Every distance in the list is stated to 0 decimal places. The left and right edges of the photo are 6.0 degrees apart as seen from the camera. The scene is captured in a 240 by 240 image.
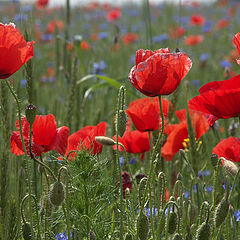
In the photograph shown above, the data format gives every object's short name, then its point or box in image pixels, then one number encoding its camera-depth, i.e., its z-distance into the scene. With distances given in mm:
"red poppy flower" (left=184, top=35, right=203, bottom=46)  8022
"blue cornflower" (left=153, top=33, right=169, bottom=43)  6781
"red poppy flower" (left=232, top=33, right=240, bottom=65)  2578
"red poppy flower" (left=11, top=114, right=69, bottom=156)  2710
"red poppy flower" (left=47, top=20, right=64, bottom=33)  6951
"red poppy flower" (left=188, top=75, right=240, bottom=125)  2571
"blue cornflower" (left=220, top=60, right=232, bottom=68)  6736
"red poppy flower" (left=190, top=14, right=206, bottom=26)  8501
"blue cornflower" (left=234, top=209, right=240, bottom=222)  2778
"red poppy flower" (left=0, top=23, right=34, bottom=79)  2598
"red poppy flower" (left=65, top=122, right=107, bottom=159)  2724
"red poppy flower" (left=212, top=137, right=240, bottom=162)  2767
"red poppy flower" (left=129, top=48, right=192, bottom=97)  2603
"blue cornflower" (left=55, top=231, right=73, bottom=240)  2717
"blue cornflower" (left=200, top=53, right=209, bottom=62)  7308
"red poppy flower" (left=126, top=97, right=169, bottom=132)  2781
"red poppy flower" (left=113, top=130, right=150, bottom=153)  2883
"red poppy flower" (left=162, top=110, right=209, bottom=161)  2876
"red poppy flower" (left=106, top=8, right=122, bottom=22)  8833
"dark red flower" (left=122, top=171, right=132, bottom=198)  2819
